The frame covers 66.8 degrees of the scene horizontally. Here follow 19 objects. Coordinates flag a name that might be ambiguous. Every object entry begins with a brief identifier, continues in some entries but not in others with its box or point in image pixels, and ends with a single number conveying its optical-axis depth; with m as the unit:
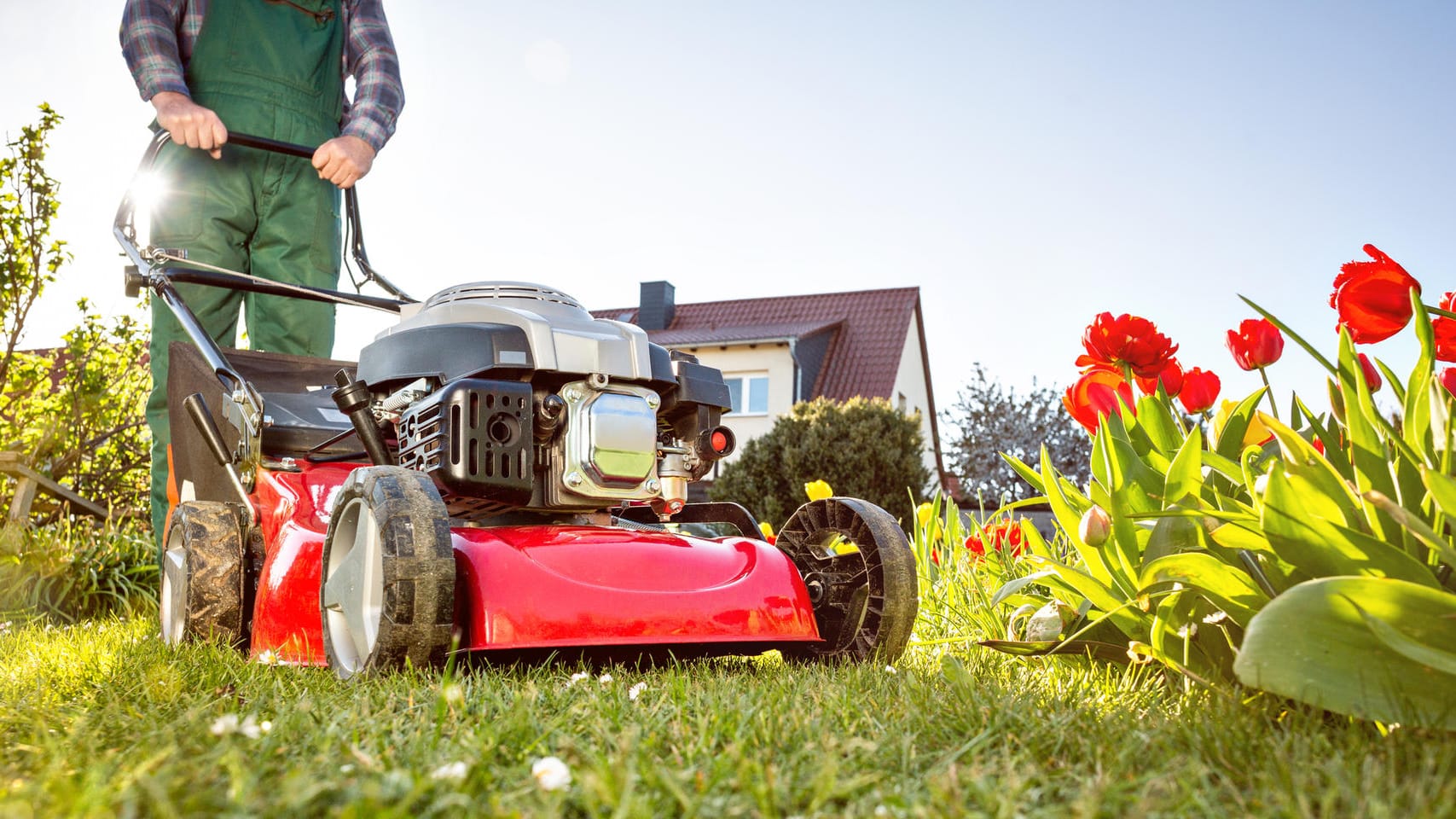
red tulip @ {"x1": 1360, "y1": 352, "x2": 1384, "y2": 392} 1.90
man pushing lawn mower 3.48
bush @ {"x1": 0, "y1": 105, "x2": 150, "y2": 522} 5.87
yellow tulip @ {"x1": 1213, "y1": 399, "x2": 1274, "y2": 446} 2.19
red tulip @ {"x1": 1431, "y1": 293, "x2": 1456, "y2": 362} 1.72
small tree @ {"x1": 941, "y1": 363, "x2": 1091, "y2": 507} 20.39
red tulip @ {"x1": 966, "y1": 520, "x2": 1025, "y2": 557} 3.44
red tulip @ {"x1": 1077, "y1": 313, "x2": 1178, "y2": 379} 2.28
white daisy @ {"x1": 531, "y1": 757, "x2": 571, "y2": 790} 1.11
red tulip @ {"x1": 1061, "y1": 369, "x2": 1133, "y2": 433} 2.33
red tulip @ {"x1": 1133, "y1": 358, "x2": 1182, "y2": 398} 2.42
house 18.66
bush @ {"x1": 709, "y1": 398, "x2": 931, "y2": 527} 13.36
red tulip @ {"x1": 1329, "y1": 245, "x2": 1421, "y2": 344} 1.62
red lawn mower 2.01
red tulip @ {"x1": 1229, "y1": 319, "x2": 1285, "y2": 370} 2.14
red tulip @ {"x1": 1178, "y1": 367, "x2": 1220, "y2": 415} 2.35
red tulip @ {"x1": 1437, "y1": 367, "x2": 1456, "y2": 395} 1.92
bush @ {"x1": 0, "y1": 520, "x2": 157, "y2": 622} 4.38
